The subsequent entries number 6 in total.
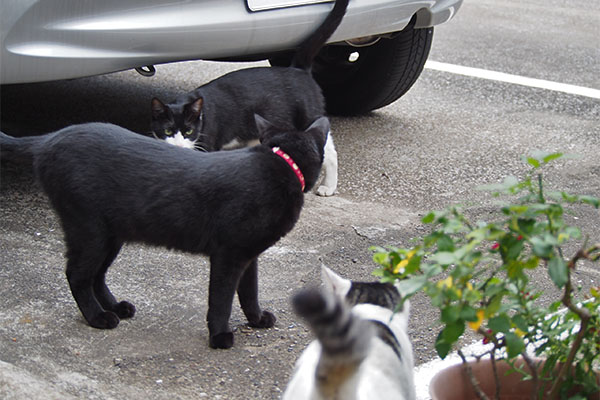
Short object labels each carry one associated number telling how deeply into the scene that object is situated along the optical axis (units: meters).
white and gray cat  1.42
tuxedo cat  4.19
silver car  3.37
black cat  2.80
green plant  1.62
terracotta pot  2.06
